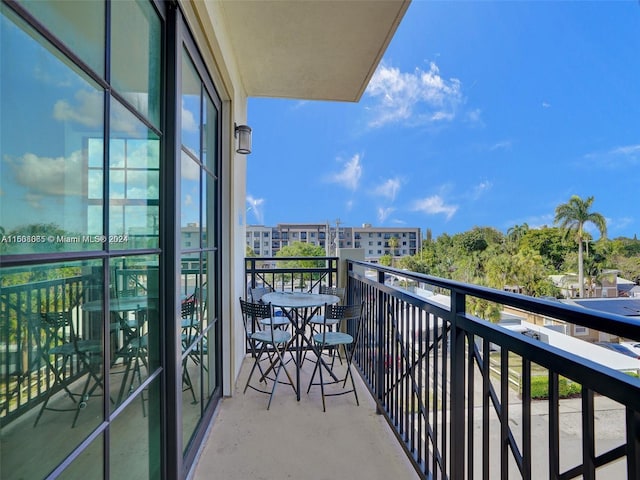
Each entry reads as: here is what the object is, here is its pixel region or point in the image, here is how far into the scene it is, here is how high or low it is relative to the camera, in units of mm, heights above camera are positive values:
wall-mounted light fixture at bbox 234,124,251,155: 2729 +899
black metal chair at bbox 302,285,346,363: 3195 -622
